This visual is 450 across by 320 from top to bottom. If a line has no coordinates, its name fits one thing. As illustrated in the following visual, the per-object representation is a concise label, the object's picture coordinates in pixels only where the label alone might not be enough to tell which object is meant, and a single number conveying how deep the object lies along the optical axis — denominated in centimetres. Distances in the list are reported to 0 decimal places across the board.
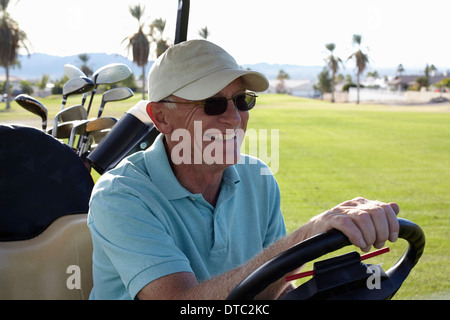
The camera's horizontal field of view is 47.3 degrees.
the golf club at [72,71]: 319
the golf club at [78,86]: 292
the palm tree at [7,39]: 1539
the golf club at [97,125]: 274
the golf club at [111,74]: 295
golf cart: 145
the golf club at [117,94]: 329
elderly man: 119
